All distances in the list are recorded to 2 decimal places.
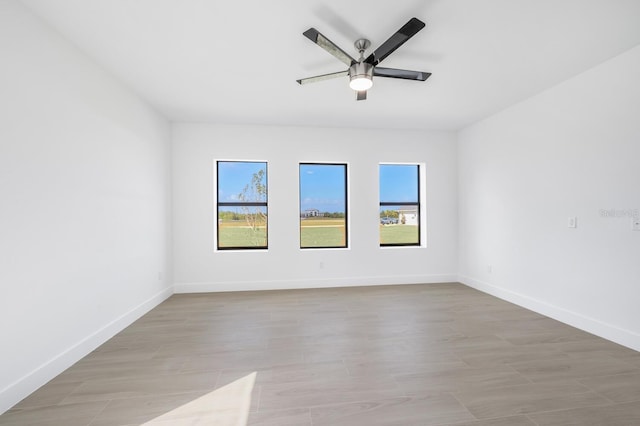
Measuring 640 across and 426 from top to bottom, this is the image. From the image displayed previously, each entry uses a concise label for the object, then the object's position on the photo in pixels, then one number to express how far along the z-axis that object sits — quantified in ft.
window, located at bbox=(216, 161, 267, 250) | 14.76
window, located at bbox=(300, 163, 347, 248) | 15.52
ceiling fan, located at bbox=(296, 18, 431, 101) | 6.23
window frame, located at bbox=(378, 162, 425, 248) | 15.76
